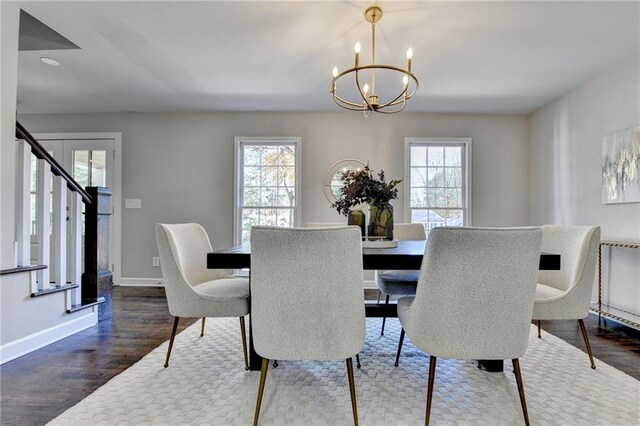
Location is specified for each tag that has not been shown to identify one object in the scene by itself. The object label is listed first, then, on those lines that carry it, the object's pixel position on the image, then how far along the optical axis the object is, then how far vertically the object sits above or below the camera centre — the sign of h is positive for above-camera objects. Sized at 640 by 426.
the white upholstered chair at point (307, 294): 1.28 -0.32
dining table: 1.52 -0.21
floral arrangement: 1.96 +0.15
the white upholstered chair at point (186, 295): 1.84 -0.47
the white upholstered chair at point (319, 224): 2.65 -0.08
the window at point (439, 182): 4.39 +0.46
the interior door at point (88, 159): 4.43 +0.76
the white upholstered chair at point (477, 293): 1.25 -0.31
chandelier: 1.92 +0.91
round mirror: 4.35 +0.54
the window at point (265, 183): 4.42 +0.44
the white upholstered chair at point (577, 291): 1.82 -0.42
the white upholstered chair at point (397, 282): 2.40 -0.50
